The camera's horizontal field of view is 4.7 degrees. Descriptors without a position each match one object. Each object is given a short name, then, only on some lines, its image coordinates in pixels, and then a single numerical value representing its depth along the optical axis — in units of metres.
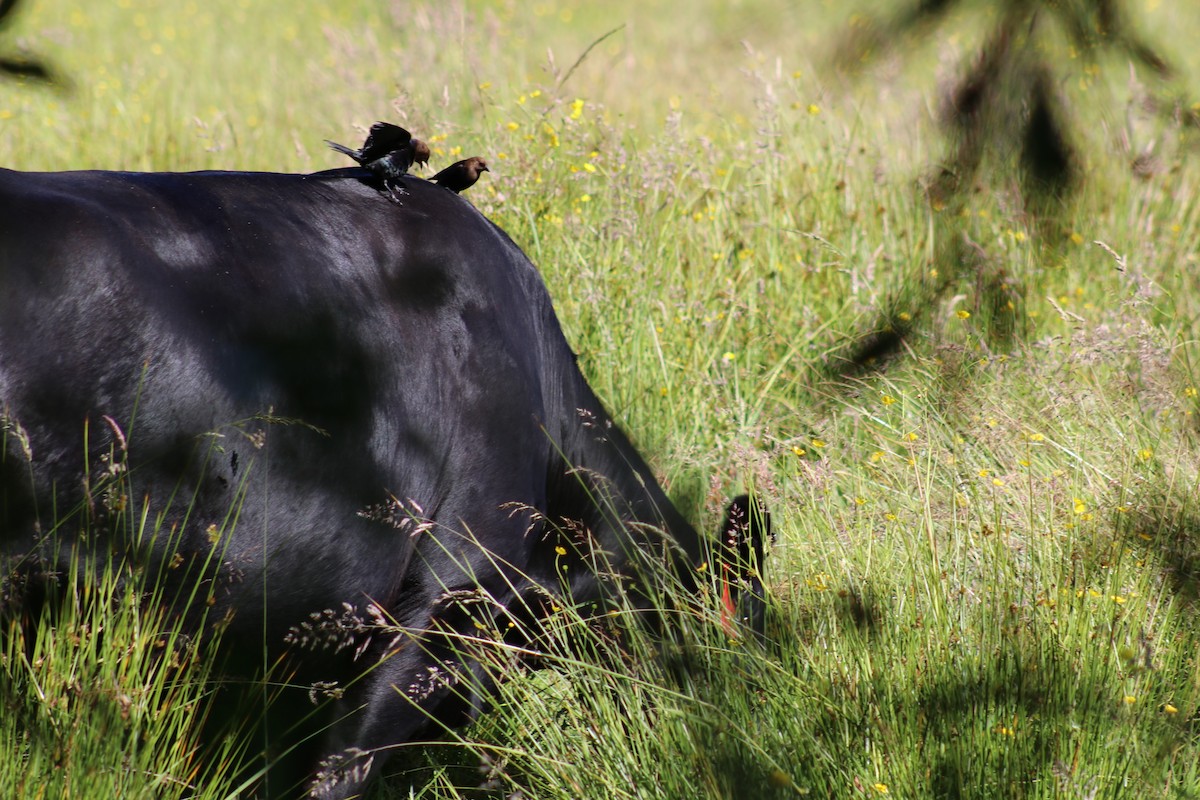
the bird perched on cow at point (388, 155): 23.79
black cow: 23.30
